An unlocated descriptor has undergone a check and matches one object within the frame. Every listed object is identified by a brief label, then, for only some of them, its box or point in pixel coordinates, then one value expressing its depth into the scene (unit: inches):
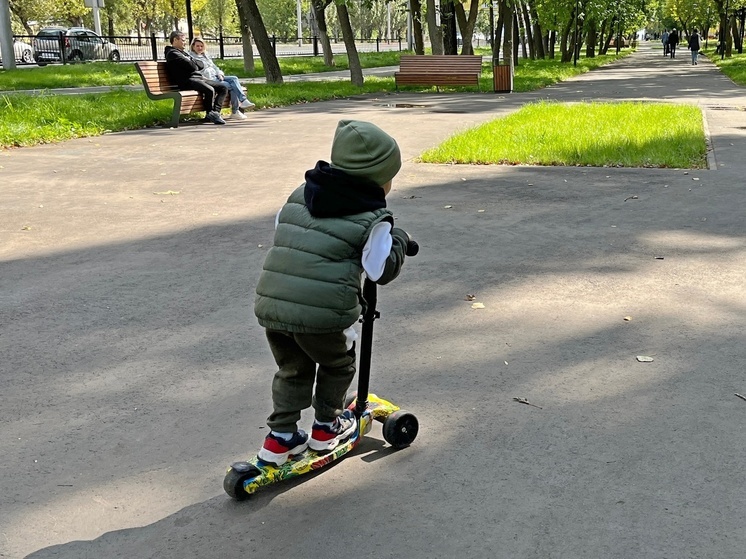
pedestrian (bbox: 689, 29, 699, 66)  1633.9
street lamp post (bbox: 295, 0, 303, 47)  3233.8
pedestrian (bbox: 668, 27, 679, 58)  2227.0
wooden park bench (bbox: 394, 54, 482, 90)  845.8
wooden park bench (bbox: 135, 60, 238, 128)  548.1
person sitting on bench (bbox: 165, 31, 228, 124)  565.0
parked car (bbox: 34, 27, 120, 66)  1387.8
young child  113.7
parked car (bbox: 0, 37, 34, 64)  1388.8
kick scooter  116.7
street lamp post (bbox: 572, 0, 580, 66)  1562.5
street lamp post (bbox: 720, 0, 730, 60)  1818.9
